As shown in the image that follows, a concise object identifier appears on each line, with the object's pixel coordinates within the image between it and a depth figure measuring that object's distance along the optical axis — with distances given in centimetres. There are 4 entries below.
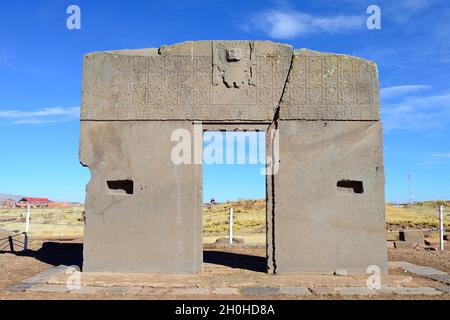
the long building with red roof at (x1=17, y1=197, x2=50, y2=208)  6444
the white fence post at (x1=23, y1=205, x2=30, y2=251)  1033
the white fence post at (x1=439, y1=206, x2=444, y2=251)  1075
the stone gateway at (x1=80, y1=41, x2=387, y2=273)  696
